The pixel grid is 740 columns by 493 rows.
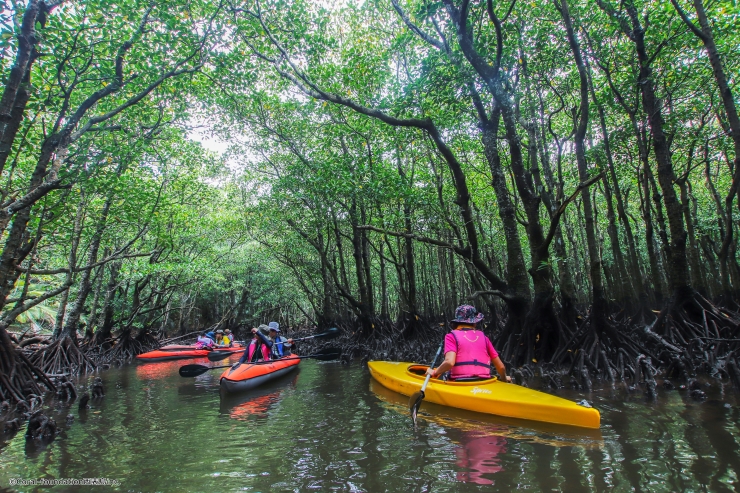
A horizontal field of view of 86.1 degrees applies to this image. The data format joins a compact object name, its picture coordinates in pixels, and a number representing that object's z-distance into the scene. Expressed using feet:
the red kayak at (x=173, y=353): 47.65
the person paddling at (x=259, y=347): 29.17
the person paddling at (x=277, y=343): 31.68
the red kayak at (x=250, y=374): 23.32
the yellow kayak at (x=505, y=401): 12.68
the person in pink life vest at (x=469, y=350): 16.33
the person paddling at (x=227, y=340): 58.06
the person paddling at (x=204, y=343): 52.70
